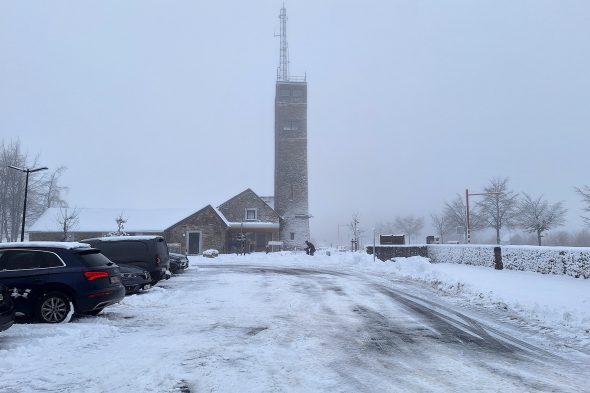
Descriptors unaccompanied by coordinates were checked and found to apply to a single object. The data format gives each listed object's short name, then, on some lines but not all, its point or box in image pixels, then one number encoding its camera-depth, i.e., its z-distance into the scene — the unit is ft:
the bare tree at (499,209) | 171.96
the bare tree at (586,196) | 131.34
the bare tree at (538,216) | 151.97
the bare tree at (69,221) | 163.22
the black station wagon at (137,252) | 53.88
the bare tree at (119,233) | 129.98
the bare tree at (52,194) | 205.87
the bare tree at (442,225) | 243.70
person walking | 144.11
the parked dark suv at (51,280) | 31.81
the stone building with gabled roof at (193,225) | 163.73
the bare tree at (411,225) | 333.21
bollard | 76.13
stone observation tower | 192.65
